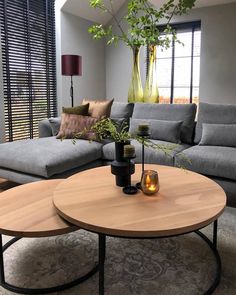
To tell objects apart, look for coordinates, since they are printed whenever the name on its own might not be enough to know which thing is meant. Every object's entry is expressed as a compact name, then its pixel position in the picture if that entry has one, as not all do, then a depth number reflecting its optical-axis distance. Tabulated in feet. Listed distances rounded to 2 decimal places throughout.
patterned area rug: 4.64
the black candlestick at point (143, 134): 5.10
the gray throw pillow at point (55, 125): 10.85
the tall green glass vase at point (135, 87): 11.27
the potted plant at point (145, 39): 9.89
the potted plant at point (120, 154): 5.32
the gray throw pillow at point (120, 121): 10.80
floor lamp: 12.45
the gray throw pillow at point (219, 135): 9.00
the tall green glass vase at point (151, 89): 11.76
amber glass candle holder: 4.94
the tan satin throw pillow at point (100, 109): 10.65
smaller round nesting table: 4.31
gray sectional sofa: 7.84
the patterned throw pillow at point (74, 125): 10.07
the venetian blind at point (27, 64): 12.19
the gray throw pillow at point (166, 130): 9.82
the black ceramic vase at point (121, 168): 5.33
